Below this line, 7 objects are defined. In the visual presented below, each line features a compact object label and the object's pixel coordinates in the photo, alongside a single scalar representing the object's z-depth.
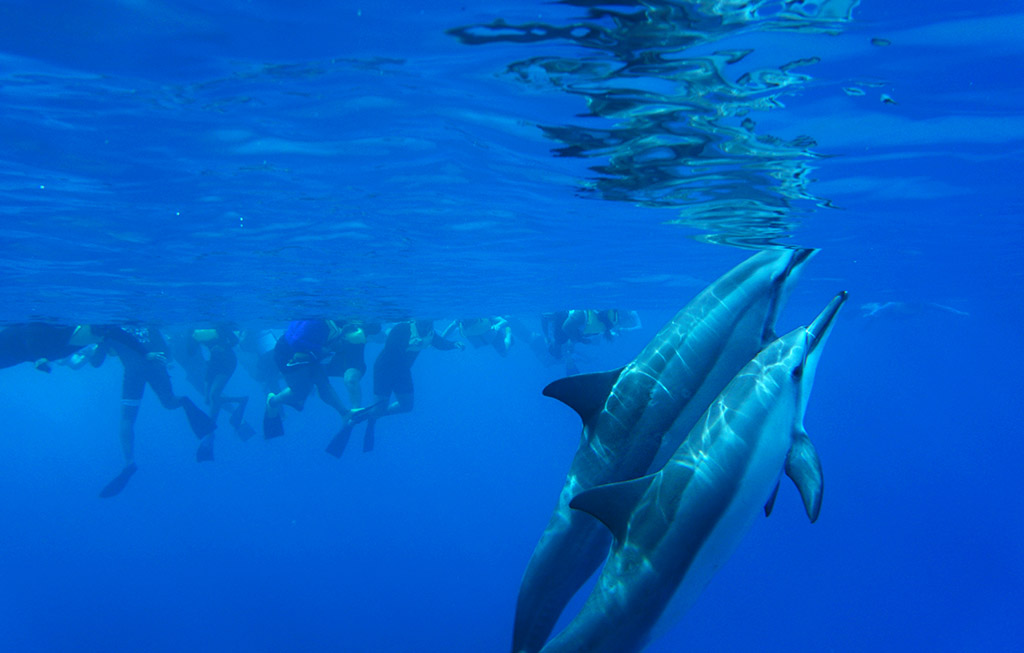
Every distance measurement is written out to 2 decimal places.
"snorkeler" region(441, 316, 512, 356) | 24.00
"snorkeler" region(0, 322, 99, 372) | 17.88
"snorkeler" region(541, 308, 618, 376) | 16.88
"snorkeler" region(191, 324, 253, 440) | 21.42
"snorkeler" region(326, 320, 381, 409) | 19.08
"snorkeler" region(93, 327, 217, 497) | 18.64
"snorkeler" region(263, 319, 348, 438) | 17.22
